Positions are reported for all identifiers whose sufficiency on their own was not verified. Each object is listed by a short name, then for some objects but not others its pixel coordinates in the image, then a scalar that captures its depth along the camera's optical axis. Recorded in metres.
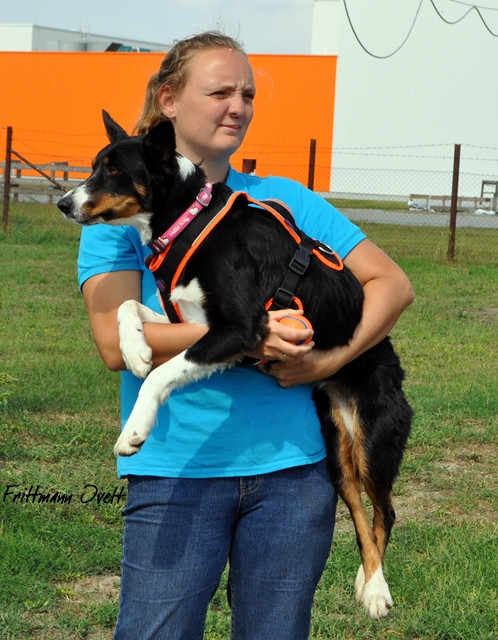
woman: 2.44
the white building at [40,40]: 50.72
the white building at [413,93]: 33.62
